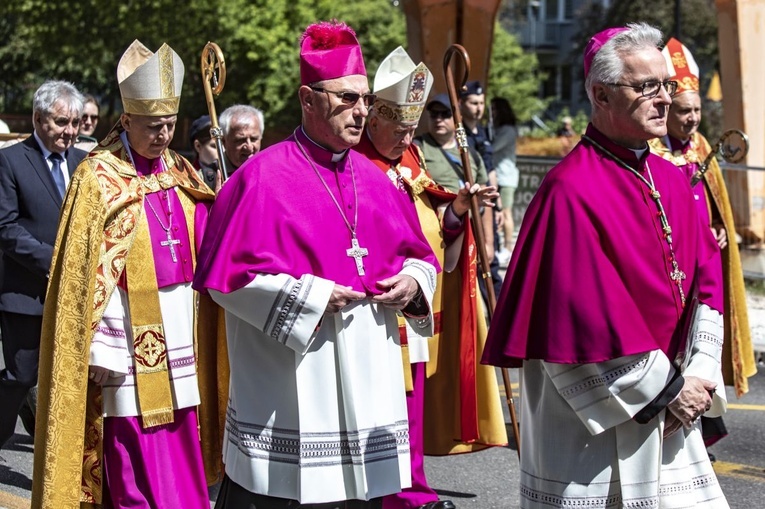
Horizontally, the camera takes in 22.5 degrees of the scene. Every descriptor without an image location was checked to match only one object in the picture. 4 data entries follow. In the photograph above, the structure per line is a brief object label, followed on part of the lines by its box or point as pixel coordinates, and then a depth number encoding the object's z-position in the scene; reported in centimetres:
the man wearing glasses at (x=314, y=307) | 633
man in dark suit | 909
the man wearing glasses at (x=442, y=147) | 1017
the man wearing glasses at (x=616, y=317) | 560
